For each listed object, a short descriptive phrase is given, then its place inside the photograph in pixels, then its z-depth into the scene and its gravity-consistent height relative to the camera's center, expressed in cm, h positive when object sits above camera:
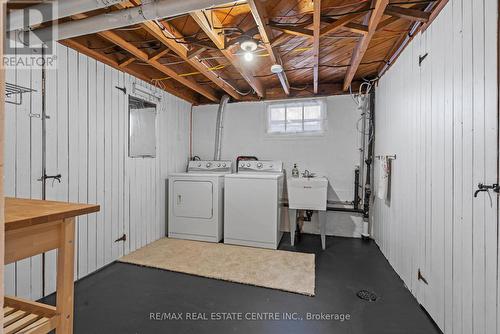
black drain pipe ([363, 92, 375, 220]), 339 +10
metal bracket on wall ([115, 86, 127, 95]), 281 +90
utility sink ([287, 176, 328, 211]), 310 -33
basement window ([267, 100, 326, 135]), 377 +80
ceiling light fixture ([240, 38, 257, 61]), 210 +107
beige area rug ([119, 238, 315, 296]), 234 -106
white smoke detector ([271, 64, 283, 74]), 259 +107
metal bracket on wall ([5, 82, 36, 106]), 175 +55
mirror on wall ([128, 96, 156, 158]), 305 +51
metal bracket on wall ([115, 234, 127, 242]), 279 -83
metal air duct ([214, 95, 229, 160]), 409 +67
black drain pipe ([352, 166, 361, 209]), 353 -33
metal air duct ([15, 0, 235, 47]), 154 +101
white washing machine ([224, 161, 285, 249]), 318 -56
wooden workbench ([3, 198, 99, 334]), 86 -31
